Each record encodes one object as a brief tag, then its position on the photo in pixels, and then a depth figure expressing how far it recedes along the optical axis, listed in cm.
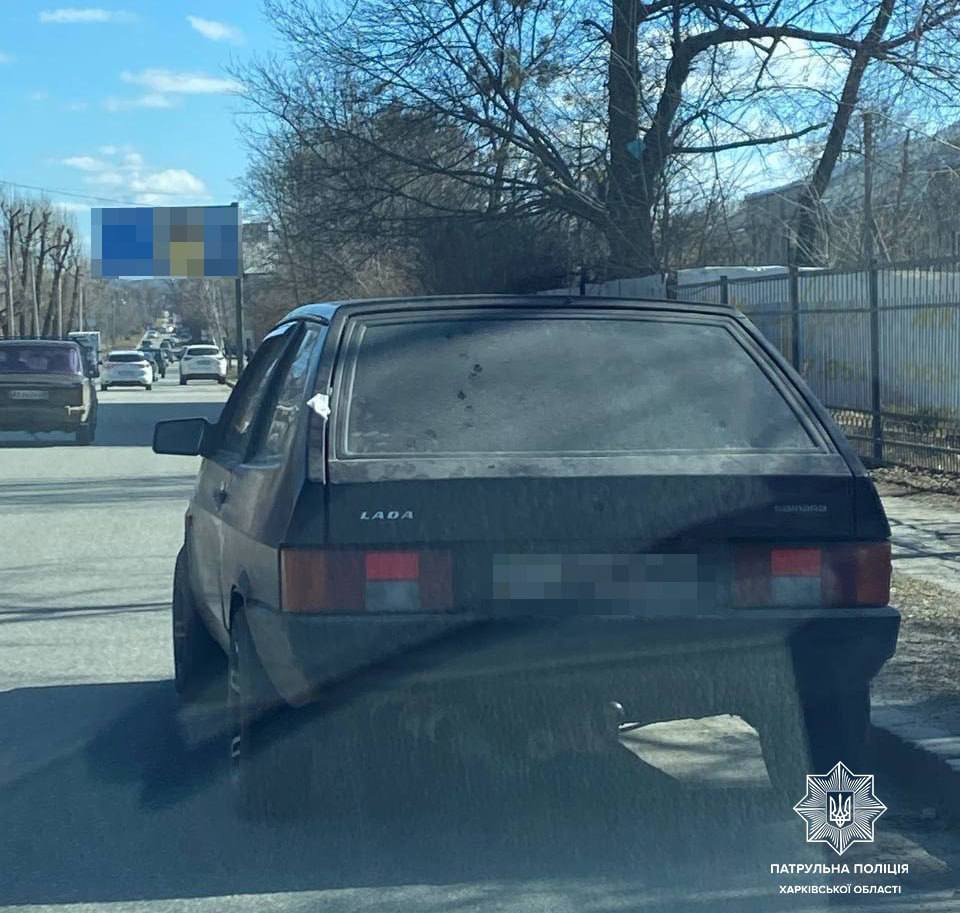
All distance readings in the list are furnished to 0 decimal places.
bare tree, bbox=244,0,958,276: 2070
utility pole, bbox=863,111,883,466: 1484
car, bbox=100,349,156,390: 5541
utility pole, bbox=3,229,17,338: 8400
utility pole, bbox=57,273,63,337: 10319
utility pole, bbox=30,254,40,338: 9594
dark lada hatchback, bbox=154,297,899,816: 427
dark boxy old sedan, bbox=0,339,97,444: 2325
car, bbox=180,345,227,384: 6025
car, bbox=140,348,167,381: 7661
